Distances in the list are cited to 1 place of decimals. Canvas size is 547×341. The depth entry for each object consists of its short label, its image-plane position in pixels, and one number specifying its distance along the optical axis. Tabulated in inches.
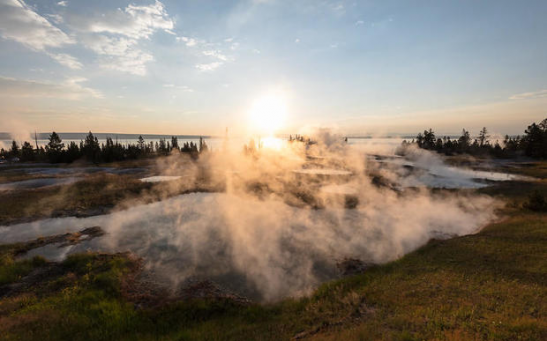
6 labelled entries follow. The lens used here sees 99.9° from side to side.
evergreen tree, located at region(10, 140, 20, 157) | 4335.6
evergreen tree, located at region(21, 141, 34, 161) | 3724.9
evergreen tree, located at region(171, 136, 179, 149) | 5711.6
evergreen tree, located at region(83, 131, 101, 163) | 3457.2
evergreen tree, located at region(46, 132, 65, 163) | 3371.1
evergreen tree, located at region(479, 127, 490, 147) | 5315.0
